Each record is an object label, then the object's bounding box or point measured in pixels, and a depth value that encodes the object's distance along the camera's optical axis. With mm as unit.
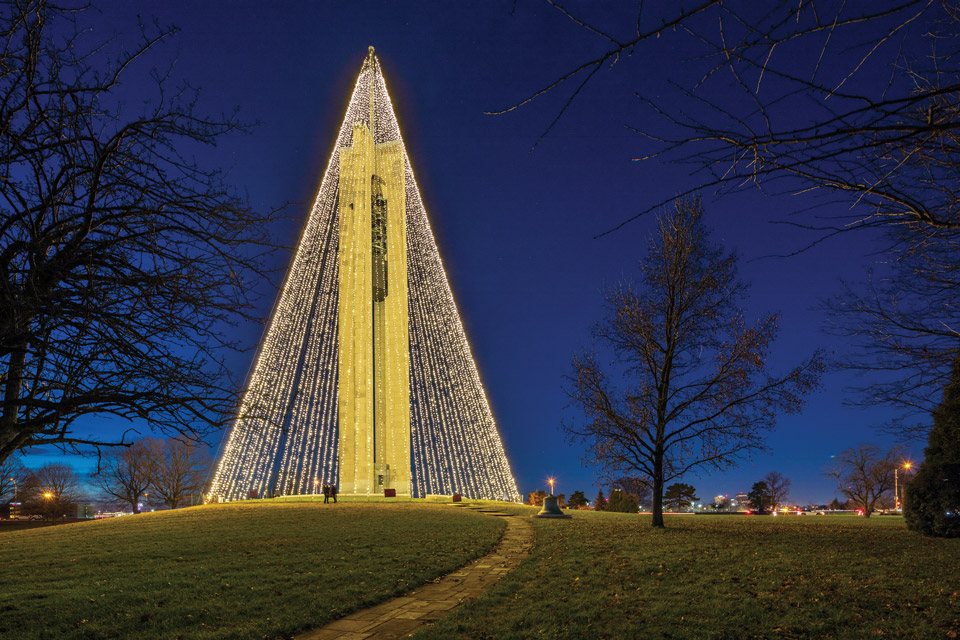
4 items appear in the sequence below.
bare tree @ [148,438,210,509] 36438
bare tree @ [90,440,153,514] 35656
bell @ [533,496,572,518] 18827
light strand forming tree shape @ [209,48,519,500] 25938
